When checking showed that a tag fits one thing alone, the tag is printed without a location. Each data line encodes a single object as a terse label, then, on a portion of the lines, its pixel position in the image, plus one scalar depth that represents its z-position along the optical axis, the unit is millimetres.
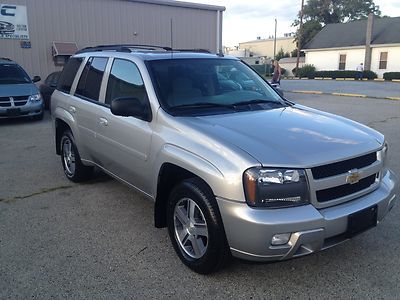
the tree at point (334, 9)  69500
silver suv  2797
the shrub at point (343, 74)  40938
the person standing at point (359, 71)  40375
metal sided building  15906
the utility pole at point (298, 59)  51225
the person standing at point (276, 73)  19195
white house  42344
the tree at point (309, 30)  64062
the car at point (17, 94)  11094
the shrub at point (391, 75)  37744
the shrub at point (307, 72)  46622
